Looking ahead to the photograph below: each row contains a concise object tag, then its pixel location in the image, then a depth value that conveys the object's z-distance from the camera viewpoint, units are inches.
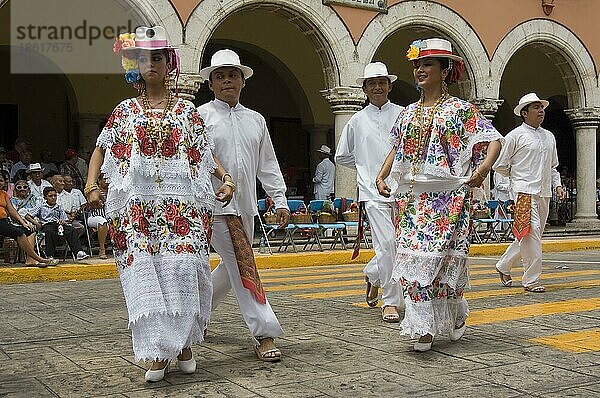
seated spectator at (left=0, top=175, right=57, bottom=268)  437.7
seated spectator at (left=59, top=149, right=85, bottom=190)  585.6
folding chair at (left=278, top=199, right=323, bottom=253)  546.3
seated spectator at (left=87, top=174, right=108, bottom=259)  494.9
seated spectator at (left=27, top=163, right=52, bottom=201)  501.0
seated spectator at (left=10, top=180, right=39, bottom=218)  477.1
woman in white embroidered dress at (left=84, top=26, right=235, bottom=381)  175.6
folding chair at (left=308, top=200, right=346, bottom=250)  557.6
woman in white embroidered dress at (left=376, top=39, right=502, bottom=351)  203.6
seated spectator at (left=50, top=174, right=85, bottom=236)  494.3
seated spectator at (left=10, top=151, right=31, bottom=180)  603.4
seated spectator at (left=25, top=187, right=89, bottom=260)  475.2
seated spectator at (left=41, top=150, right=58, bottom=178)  617.3
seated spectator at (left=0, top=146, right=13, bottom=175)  581.6
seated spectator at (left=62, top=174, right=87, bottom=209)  503.5
